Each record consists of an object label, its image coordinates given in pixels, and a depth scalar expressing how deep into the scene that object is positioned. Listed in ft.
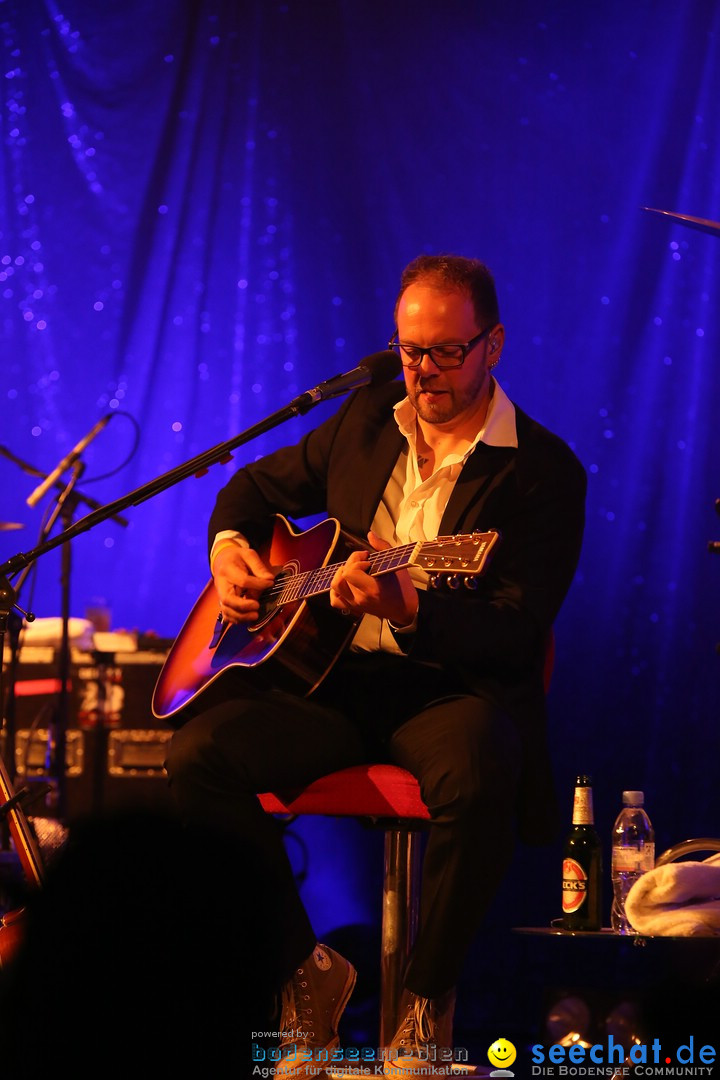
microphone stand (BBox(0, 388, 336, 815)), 16.56
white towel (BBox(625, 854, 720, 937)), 16.20
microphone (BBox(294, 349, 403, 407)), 16.69
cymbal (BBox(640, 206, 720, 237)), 16.30
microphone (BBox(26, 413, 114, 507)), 26.57
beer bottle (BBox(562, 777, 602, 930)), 17.76
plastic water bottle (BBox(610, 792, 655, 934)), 20.20
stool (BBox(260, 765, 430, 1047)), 16.35
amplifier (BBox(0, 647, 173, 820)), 26.58
